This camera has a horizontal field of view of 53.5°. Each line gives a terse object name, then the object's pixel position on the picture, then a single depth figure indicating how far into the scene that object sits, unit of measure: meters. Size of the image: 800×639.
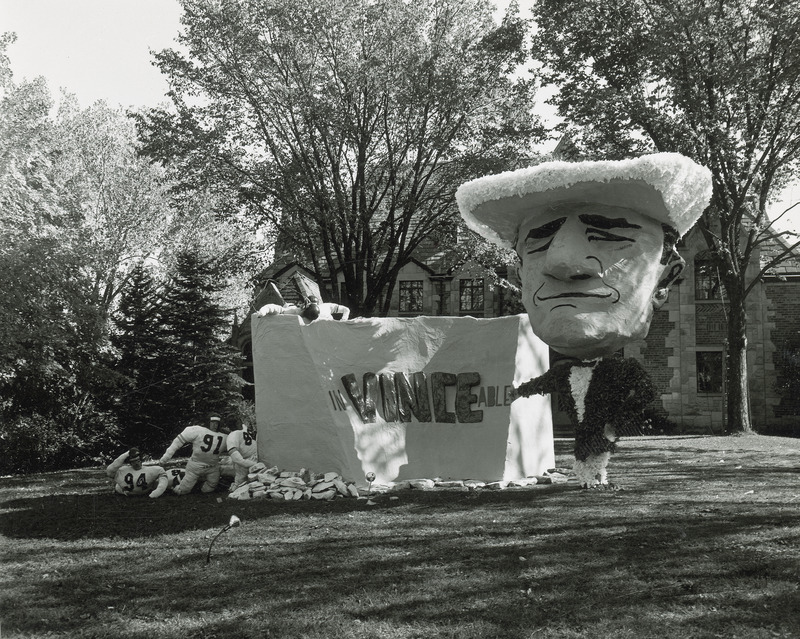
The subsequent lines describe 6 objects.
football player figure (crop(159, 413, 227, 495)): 9.35
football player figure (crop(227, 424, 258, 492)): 9.33
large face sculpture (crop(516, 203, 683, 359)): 6.98
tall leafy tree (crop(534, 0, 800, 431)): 15.14
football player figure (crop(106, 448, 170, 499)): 9.43
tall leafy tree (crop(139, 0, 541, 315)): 16.05
